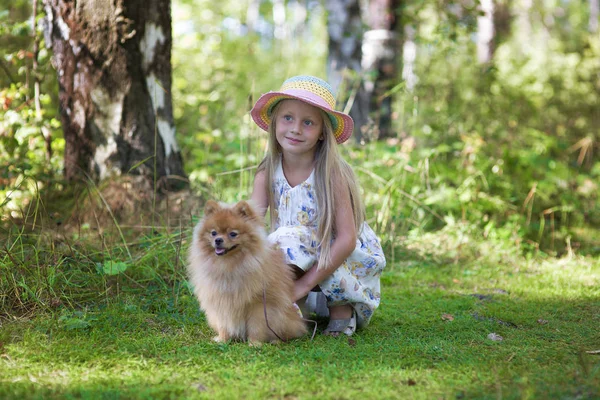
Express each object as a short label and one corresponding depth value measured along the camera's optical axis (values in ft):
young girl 10.41
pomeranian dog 9.54
